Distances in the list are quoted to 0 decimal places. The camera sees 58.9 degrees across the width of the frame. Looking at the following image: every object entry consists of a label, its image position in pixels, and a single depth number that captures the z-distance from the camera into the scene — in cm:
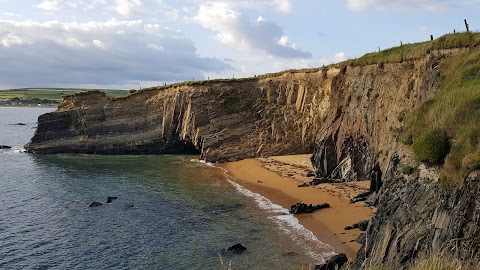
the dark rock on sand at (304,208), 3212
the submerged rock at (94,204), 3619
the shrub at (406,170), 1795
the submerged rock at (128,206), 3541
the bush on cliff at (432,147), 1634
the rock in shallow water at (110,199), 3772
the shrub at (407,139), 1955
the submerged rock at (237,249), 2457
